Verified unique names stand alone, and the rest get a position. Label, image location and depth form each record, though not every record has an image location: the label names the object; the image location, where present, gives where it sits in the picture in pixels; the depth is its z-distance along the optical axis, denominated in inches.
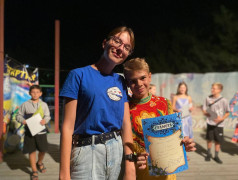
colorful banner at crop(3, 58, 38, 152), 211.3
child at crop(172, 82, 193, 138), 222.2
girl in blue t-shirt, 56.7
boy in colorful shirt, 69.0
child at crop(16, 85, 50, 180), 168.5
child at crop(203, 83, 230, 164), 202.8
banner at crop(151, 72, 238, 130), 358.0
